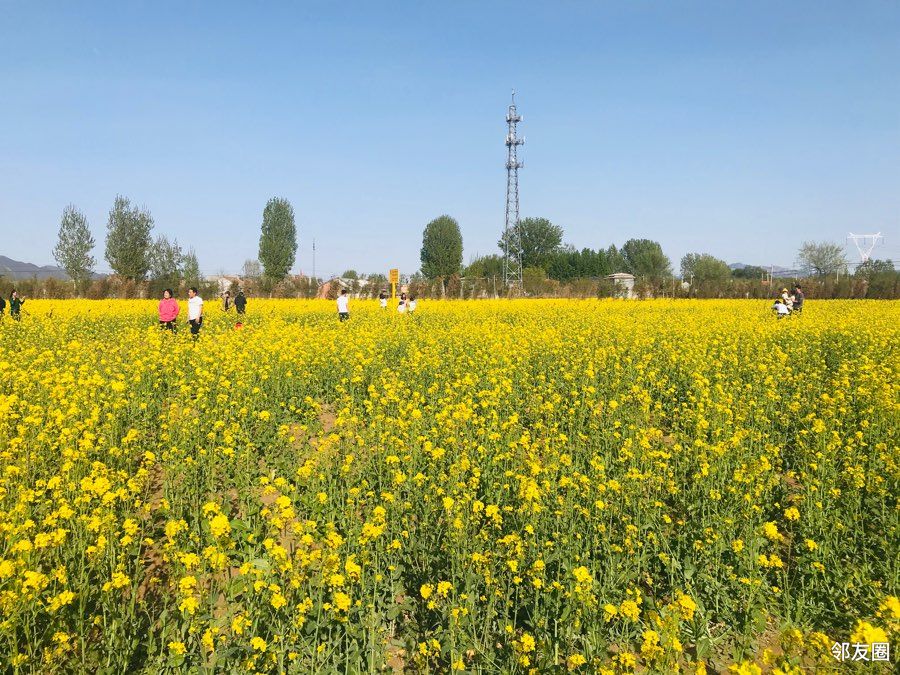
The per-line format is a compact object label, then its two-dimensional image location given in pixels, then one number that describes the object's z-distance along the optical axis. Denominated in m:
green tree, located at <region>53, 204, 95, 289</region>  56.75
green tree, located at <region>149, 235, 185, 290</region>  60.28
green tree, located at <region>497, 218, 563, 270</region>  93.94
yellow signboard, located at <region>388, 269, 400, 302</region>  24.96
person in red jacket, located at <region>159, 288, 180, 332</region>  14.11
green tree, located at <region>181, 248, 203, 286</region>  39.88
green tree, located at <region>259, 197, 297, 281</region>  69.12
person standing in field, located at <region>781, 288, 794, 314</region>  20.48
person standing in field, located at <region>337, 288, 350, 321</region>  19.42
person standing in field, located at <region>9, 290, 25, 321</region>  18.08
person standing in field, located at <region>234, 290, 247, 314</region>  19.44
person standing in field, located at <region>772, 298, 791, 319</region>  19.70
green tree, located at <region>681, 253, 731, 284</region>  105.88
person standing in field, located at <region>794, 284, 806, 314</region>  21.35
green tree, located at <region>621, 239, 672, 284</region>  105.82
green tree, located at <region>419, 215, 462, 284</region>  89.00
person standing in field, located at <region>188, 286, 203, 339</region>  14.59
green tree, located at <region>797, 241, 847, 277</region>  94.52
